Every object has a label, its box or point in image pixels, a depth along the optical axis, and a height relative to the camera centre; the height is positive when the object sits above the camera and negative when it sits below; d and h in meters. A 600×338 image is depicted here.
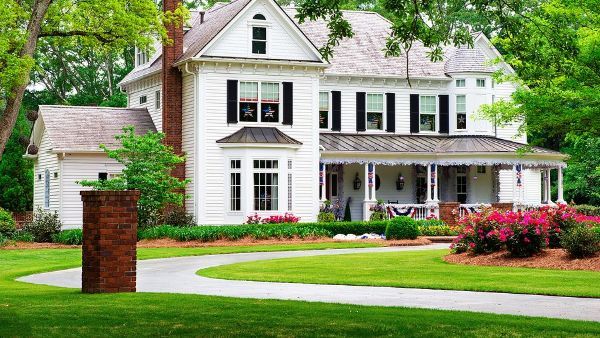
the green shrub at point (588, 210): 47.72 -0.70
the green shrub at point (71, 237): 37.81 -1.50
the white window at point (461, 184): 49.78 +0.54
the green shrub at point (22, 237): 38.72 -1.51
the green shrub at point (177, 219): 40.88 -0.90
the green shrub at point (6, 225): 38.41 -1.05
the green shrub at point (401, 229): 38.91 -1.25
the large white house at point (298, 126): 42.06 +3.06
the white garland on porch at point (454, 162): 45.22 +1.49
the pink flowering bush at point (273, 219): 41.25 -0.93
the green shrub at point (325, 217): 43.22 -0.89
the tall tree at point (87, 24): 28.67 +4.98
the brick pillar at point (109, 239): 16.55 -0.68
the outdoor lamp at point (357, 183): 47.75 +0.57
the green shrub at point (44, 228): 40.44 -1.23
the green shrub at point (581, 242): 24.27 -1.11
